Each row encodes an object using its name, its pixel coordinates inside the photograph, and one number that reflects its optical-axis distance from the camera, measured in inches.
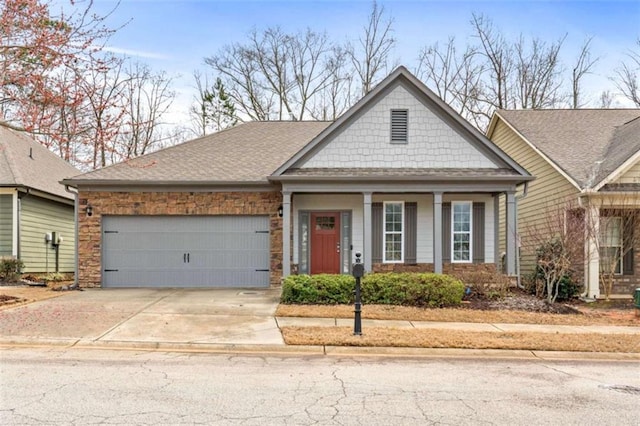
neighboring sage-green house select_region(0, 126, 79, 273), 693.3
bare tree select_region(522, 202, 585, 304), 521.7
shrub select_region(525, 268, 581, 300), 562.6
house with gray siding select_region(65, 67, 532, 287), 601.6
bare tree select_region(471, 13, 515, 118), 1289.4
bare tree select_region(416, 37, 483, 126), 1289.4
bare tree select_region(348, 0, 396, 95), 1309.1
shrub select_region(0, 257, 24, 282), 662.5
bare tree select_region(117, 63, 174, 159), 1289.4
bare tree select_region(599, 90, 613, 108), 1363.6
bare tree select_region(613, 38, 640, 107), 1240.5
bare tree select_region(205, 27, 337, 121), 1342.3
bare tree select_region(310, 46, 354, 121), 1325.0
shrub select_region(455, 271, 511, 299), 532.2
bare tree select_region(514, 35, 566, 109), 1289.4
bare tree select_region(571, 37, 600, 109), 1289.4
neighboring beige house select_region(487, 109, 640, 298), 569.3
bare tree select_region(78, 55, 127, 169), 434.0
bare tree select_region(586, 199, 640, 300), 568.1
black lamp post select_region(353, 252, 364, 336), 364.2
